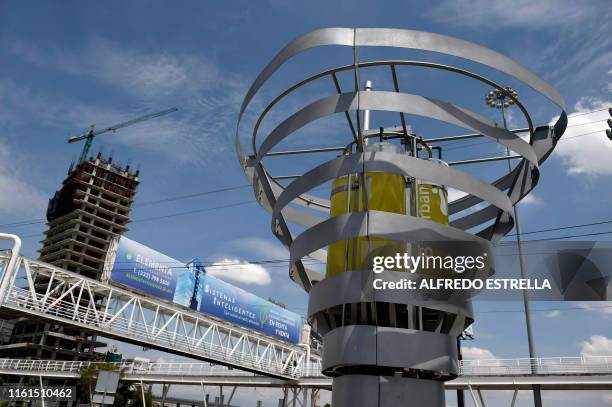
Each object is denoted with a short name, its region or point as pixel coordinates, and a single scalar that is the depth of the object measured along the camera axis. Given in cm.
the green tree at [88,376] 6371
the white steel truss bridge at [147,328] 4334
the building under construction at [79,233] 12175
